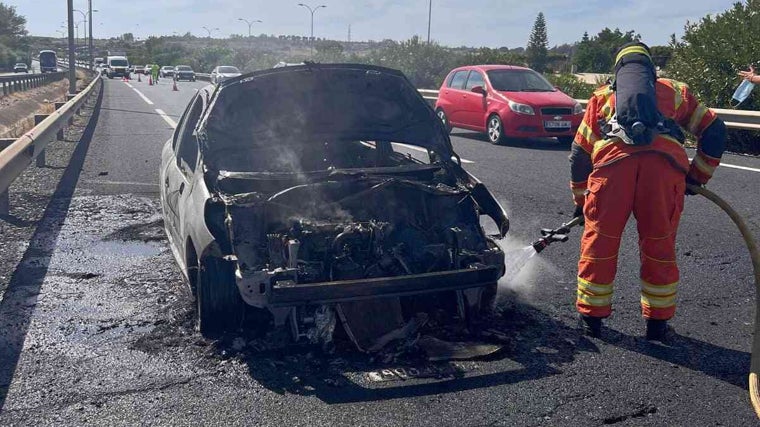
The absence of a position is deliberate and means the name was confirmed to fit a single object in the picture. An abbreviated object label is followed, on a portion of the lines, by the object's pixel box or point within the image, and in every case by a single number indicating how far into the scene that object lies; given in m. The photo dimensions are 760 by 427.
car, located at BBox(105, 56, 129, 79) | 74.69
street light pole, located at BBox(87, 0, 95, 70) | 61.31
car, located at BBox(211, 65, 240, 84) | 45.05
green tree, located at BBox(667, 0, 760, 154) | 15.08
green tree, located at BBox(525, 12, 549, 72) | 79.69
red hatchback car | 15.45
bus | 73.28
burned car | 4.49
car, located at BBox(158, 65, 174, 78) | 75.31
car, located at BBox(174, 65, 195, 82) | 61.55
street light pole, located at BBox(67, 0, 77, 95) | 28.58
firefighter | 4.54
